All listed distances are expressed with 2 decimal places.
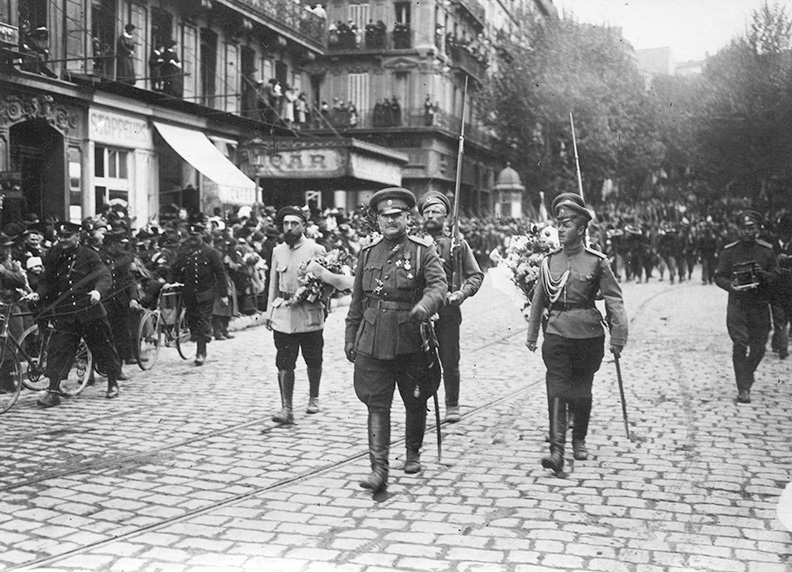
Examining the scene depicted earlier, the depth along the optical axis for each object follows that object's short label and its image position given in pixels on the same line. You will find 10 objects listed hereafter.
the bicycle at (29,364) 8.90
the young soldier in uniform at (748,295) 9.21
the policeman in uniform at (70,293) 9.31
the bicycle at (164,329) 11.70
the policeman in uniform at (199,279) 12.20
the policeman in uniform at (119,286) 10.54
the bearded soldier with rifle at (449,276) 8.07
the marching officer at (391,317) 6.00
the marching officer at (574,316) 6.48
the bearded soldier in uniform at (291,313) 8.20
